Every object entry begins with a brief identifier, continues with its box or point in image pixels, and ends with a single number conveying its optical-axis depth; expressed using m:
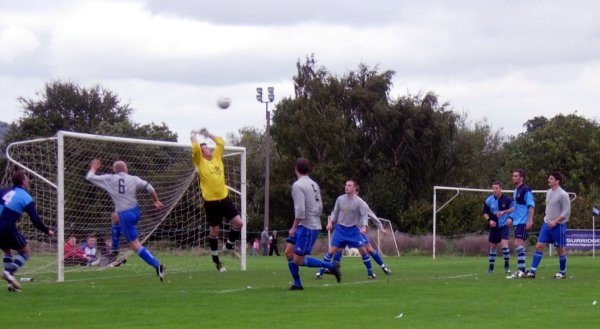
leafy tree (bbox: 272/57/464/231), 68.81
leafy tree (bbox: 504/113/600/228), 66.94
